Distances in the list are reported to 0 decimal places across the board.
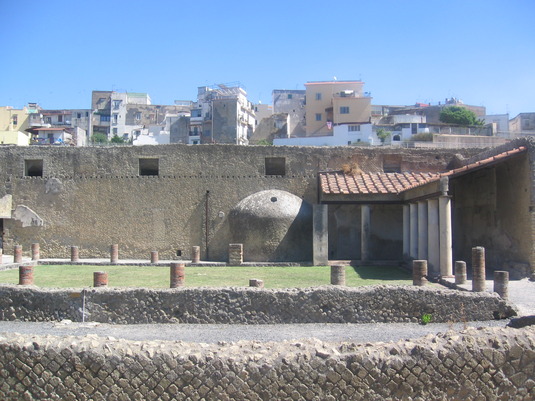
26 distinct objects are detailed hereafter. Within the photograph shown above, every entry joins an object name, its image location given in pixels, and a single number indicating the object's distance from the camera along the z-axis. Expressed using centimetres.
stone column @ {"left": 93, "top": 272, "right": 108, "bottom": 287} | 1121
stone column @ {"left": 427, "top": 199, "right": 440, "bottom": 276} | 1407
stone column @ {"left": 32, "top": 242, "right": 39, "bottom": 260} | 2005
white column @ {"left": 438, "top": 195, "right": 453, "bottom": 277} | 1329
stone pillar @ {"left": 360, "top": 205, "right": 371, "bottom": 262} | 1778
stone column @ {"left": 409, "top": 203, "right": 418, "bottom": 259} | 1652
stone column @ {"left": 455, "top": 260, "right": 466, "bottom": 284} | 1207
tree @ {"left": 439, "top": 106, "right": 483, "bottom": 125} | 5716
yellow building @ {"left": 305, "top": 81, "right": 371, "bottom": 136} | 5450
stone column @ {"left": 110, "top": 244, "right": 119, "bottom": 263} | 1916
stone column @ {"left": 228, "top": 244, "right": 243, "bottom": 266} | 1758
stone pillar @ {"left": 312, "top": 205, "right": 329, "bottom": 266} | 1712
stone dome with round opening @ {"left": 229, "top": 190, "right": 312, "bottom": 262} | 1778
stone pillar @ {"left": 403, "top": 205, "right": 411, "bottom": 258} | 1757
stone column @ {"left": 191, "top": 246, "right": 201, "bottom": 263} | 1845
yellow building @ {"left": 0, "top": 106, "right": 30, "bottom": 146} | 5891
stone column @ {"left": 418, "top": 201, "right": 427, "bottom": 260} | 1535
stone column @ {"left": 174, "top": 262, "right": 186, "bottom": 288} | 1150
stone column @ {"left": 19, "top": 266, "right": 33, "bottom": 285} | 1199
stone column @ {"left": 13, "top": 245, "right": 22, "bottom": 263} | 1891
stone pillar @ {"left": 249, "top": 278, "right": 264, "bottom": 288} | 1070
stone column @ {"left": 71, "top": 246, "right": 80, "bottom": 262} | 1967
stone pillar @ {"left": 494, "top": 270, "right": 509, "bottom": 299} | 1045
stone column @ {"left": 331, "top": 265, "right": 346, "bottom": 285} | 1177
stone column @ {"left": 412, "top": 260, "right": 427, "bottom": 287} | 1183
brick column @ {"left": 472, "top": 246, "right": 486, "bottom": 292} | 1100
